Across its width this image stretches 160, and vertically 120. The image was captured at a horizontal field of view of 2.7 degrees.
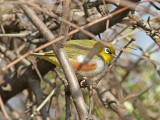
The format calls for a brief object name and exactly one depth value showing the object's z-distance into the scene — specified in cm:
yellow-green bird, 402
